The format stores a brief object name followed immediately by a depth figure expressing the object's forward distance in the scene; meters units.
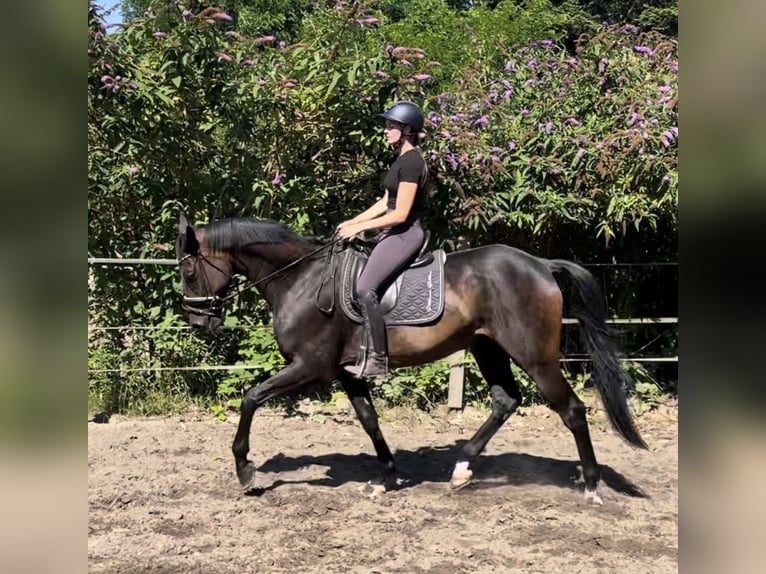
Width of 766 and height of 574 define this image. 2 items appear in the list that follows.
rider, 4.25
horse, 4.39
